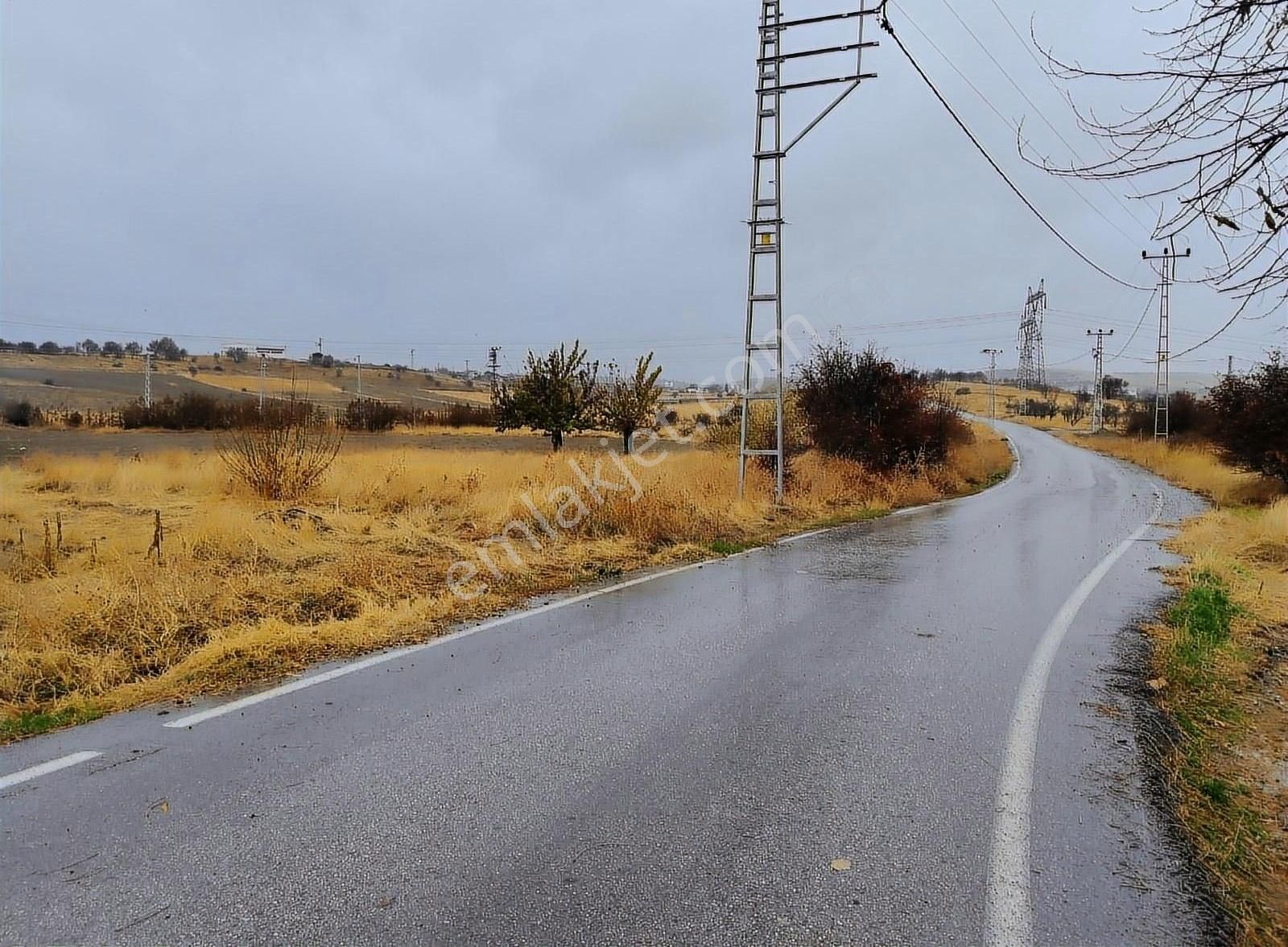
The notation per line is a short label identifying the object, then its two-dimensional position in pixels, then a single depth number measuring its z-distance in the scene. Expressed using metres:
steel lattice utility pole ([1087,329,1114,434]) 70.81
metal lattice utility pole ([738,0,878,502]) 14.62
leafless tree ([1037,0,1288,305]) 3.32
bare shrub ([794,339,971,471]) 22.08
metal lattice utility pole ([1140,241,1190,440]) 37.89
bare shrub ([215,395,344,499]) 14.34
